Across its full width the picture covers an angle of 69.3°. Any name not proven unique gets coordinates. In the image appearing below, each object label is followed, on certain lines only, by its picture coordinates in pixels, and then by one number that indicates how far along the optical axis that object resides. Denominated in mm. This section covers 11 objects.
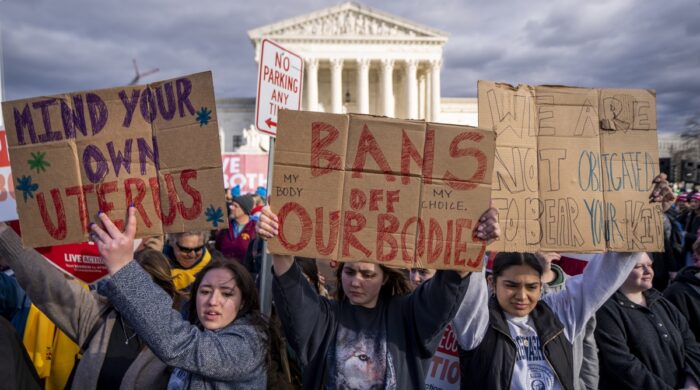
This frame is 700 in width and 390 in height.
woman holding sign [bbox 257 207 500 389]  2238
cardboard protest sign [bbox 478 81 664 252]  2574
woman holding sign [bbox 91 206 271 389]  1915
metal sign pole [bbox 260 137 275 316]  3423
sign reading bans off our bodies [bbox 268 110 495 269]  2283
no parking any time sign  3543
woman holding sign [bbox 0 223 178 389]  2355
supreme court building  47500
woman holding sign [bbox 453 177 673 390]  2656
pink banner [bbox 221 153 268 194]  14812
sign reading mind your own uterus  2289
